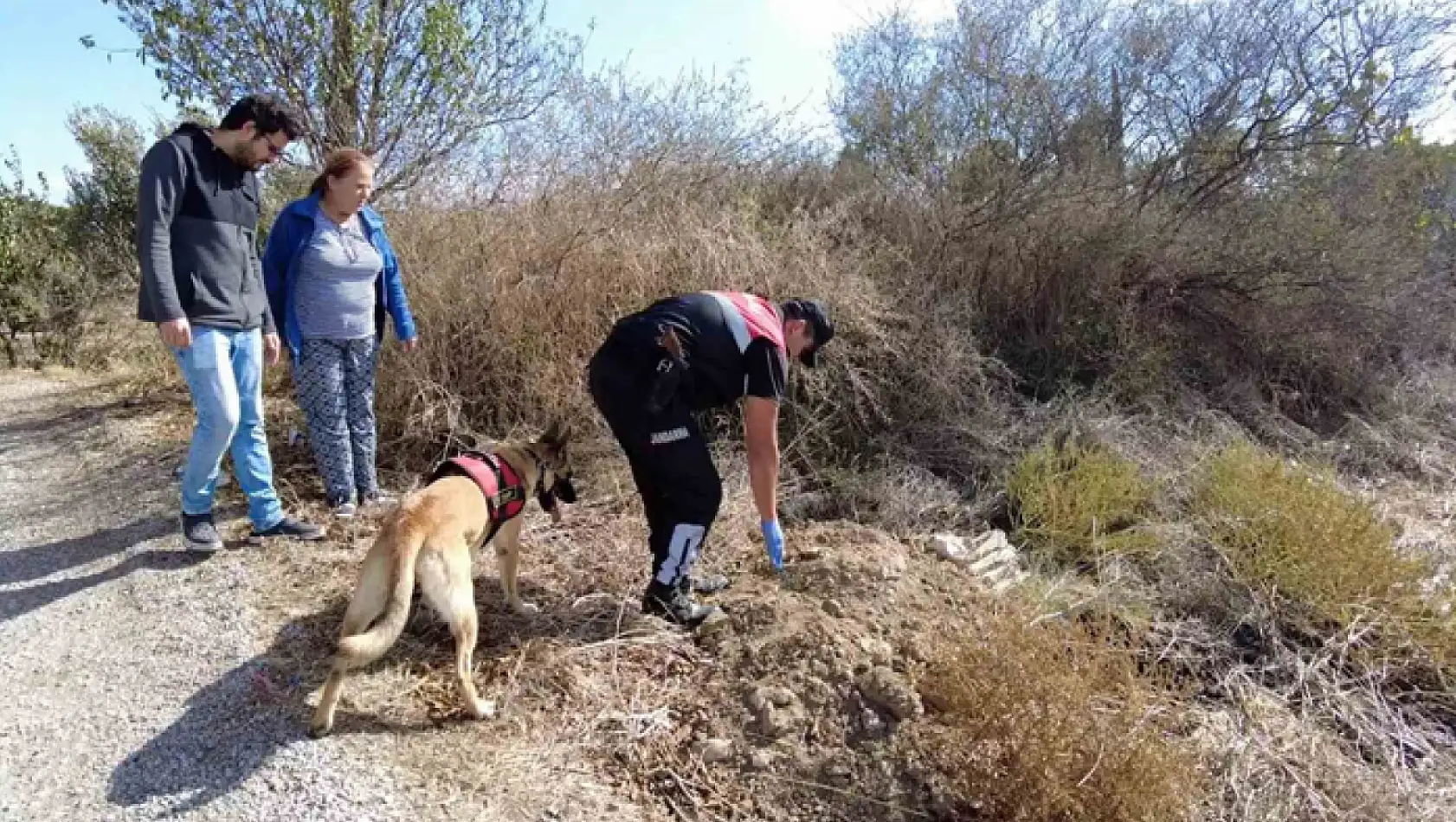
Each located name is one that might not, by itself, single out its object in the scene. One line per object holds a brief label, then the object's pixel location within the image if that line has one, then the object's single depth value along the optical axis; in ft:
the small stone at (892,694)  8.85
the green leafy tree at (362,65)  17.25
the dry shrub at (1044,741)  7.82
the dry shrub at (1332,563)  11.74
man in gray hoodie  9.45
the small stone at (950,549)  13.20
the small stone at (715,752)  8.23
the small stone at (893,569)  11.37
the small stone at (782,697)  8.77
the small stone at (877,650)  9.52
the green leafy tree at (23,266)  24.90
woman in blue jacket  11.53
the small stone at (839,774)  8.23
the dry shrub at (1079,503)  14.55
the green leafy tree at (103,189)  27.61
